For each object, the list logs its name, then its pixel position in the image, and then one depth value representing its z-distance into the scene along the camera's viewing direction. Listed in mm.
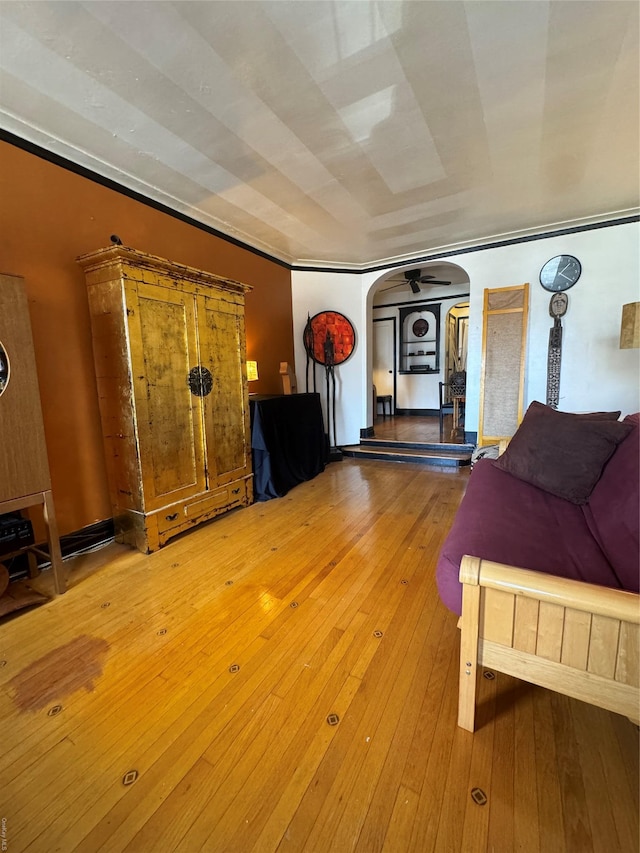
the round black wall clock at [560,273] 3708
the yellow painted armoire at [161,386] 2178
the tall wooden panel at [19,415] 1665
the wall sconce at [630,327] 2449
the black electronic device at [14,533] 1856
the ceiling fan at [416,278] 5543
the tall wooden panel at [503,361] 4012
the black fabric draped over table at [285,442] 3223
